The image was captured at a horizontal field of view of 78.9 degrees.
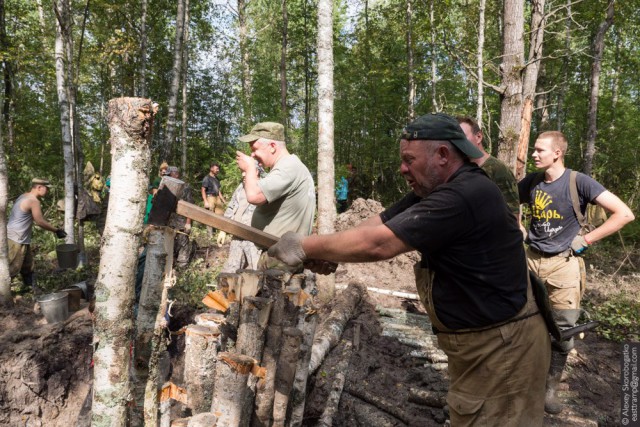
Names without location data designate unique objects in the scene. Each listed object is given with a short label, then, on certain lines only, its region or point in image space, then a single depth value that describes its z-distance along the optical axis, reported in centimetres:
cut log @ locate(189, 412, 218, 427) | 221
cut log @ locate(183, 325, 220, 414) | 262
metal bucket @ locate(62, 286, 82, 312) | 586
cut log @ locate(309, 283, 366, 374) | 407
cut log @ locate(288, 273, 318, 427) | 306
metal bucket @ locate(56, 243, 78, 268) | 782
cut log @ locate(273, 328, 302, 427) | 267
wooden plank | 228
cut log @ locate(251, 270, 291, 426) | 263
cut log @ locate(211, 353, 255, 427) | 232
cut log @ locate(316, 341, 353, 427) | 324
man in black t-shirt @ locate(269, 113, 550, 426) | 168
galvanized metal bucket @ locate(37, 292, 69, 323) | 516
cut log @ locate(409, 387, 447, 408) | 363
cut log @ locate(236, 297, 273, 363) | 248
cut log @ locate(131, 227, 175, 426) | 229
